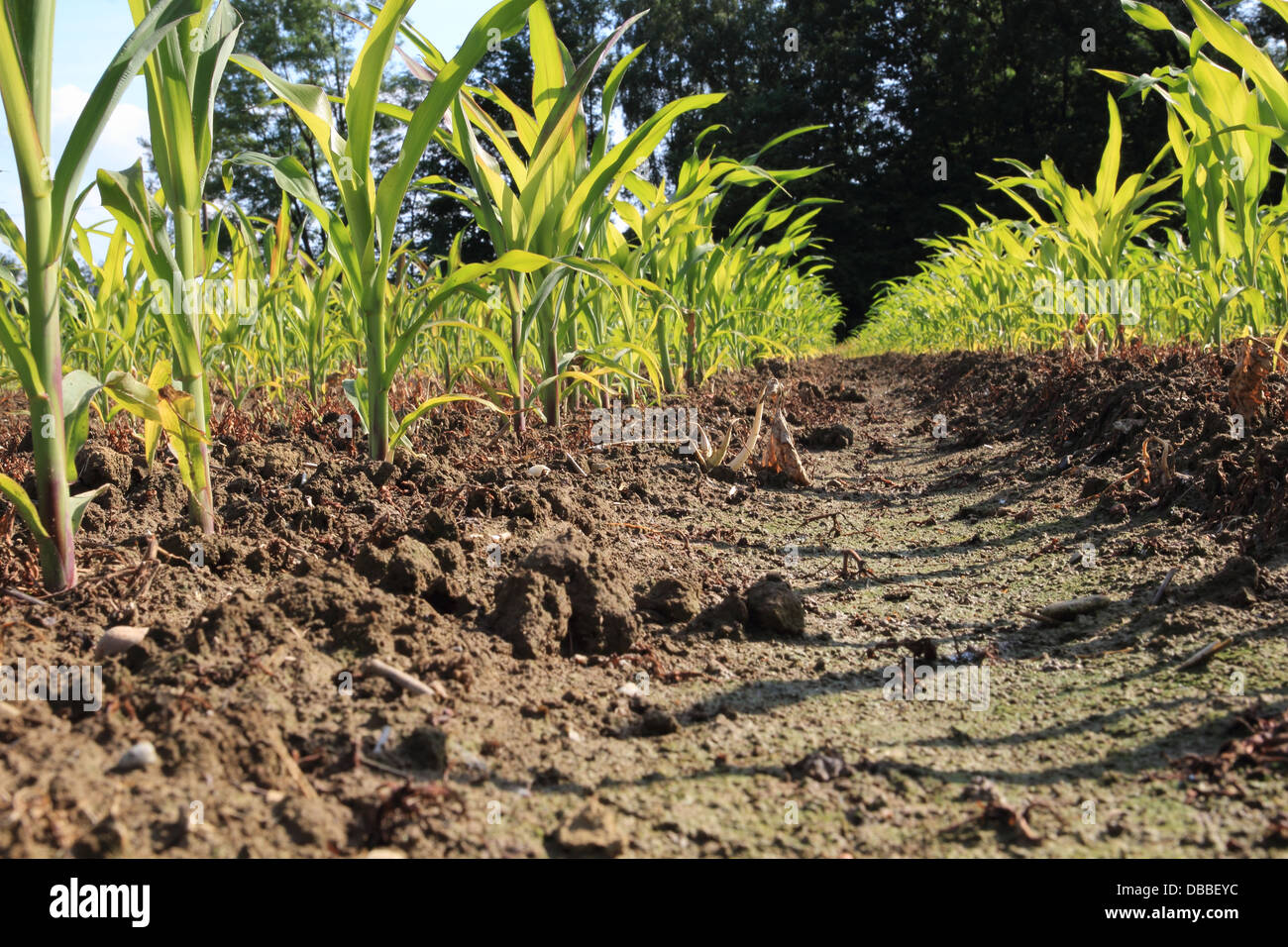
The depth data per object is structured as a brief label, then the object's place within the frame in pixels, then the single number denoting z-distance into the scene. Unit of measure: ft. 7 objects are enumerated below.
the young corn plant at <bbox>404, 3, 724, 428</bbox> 7.40
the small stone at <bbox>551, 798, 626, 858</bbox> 2.51
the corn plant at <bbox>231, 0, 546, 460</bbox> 5.65
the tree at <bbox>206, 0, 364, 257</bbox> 68.08
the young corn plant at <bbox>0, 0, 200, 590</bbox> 3.50
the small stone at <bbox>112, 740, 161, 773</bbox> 2.52
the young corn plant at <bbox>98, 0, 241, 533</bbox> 4.47
